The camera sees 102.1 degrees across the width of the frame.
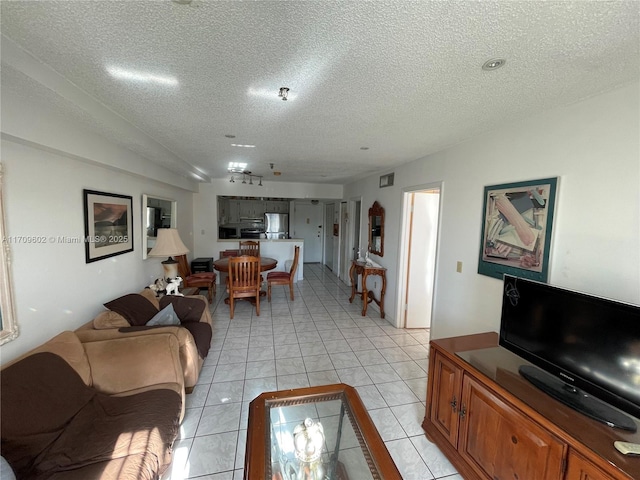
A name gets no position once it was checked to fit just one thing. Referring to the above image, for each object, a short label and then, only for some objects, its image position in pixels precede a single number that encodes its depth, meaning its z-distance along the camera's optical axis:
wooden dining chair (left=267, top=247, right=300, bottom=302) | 4.69
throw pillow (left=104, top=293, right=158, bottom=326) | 2.21
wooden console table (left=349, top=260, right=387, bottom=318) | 4.07
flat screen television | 1.09
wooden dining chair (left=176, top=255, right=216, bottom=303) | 4.37
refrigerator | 8.07
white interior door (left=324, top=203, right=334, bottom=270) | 7.50
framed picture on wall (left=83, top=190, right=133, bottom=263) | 2.22
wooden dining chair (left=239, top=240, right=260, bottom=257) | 5.29
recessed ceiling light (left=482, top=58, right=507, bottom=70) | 1.20
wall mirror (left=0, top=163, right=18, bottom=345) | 1.48
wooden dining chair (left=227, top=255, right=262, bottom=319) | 3.95
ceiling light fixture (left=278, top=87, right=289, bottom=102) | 1.51
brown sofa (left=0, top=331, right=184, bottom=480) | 1.18
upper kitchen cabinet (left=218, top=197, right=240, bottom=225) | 7.51
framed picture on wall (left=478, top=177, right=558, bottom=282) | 1.74
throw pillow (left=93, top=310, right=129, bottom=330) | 2.00
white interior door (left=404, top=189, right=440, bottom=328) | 3.60
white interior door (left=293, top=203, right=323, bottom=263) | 8.30
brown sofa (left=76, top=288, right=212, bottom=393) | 1.89
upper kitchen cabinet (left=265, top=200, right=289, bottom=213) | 8.21
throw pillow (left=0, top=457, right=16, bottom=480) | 0.99
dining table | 4.32
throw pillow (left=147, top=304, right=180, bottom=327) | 2.34
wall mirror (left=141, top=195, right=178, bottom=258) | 3.23
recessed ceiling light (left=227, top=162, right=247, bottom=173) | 3.93
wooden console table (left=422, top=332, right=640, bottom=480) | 1.03
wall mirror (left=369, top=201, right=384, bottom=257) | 4.19
